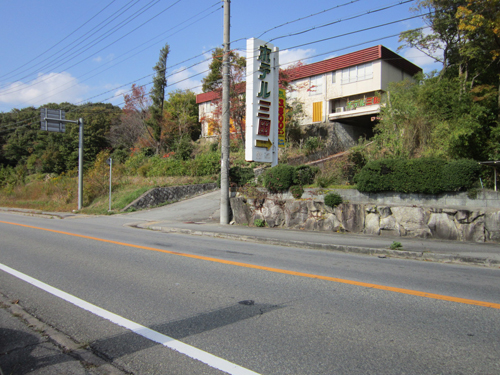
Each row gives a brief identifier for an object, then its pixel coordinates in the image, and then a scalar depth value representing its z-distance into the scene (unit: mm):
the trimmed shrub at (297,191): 13883
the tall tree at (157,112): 36344
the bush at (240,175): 16016
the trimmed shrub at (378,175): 11805
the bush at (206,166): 27000
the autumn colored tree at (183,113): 38656
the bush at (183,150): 30094
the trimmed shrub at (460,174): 10477
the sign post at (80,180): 24903
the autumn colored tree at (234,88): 27609
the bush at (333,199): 12625
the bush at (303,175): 14094
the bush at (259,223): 14641
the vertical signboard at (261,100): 15656
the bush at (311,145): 26969
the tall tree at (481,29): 11845
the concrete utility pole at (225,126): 14898
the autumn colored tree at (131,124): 37469
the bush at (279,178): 14195
